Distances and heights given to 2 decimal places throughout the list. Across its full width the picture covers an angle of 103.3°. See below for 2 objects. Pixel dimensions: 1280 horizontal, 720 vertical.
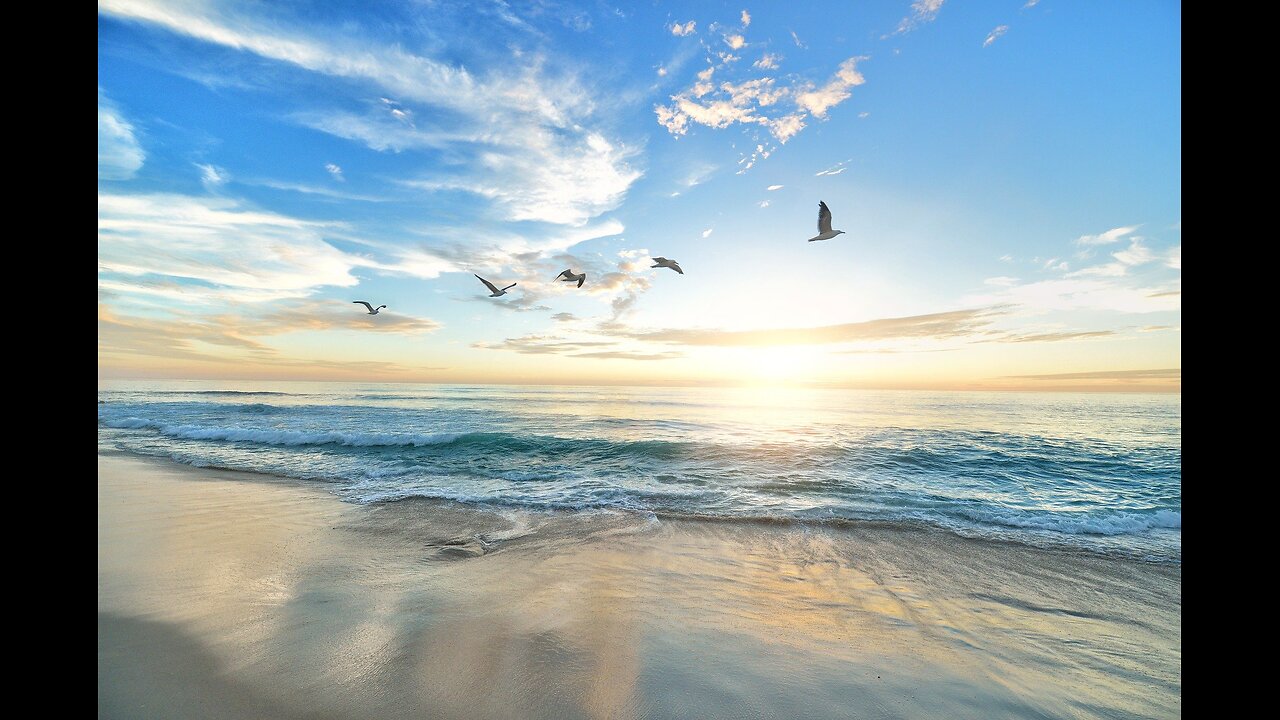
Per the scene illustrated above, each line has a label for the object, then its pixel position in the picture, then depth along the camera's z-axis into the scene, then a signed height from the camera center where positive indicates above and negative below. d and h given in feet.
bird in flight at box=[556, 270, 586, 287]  32.73 +5.68
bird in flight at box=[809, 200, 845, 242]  26.51 +7.43
